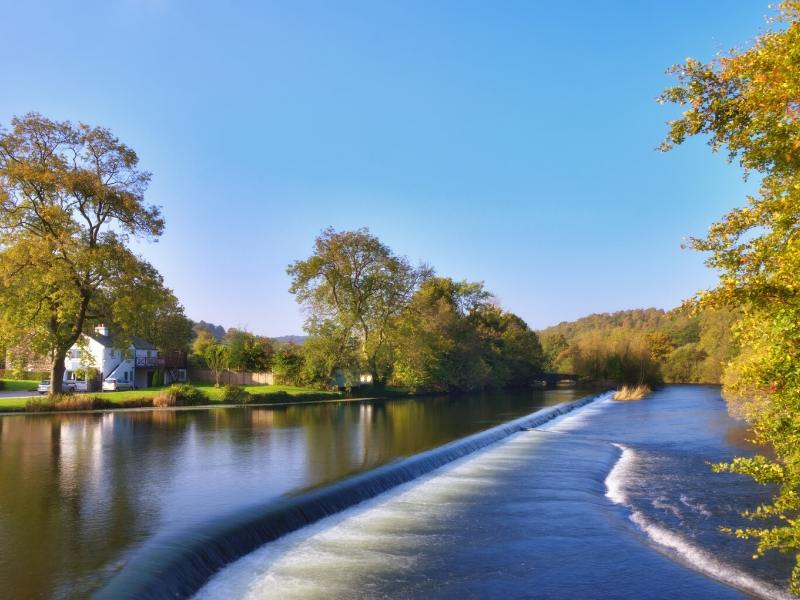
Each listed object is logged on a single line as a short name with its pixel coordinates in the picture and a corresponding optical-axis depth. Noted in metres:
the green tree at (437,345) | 59.78
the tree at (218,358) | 56.12
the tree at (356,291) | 54.34
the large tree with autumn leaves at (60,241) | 32.22
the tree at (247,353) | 57.25
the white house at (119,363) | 50.16
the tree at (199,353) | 60.97
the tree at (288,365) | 54.86
